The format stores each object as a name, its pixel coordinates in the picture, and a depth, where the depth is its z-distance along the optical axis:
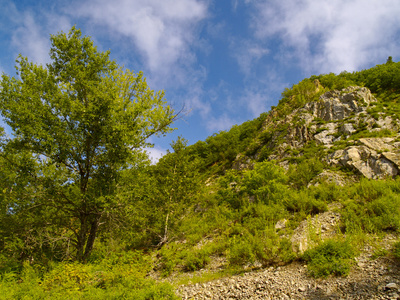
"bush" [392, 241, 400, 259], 5.59
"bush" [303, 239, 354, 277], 5.84
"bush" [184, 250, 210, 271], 9.31
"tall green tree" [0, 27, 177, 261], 8.10
